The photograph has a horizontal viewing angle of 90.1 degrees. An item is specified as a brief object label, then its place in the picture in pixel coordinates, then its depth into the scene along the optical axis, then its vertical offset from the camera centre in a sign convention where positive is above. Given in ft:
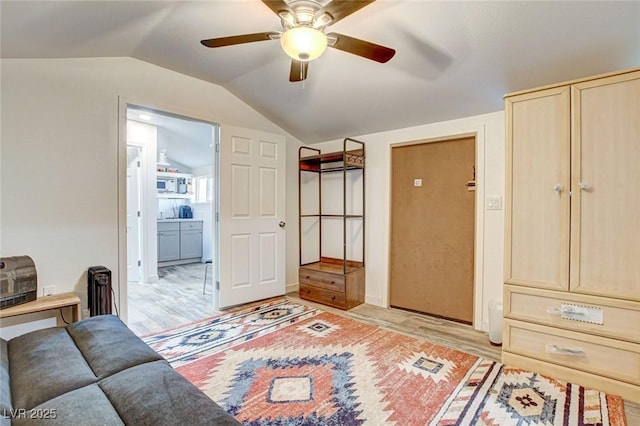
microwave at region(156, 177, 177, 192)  21.35 +1.72
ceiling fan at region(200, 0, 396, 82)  4.99 +3.10
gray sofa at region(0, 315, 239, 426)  3.43 -2.22
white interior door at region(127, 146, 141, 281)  15.85 -0.19
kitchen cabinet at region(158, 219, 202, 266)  20.02 -2.06
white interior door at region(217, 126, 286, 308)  11.66 -0.25
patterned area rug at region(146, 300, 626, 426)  5.79 -3.70
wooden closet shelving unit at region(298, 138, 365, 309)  12.05 -2.05
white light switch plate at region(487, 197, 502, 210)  9.67 +0.24
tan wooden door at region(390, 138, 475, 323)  10.49 -0.63
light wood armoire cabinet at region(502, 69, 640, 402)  6.35 -0.46
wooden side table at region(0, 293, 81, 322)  7.03 -2.25
